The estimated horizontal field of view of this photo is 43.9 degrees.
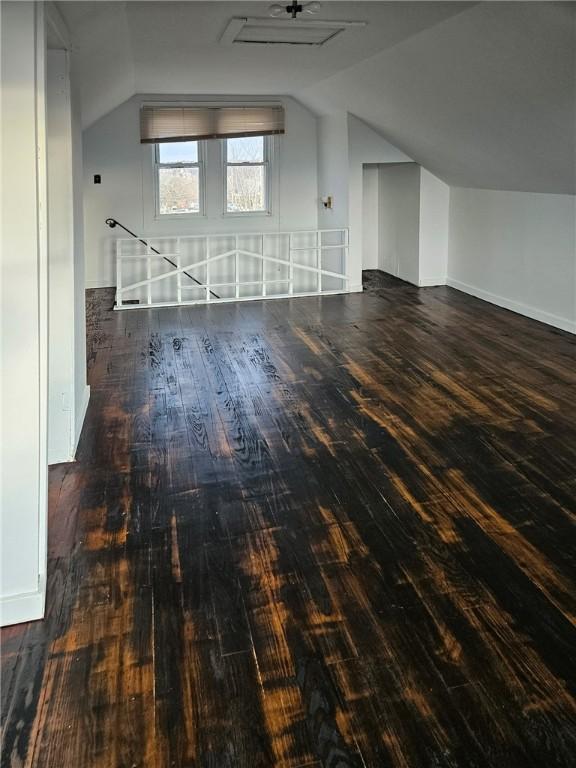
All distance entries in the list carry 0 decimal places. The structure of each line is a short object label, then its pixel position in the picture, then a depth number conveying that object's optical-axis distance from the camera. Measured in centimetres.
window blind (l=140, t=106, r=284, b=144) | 909
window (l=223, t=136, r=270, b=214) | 968
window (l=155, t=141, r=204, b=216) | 945
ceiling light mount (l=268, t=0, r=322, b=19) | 457
